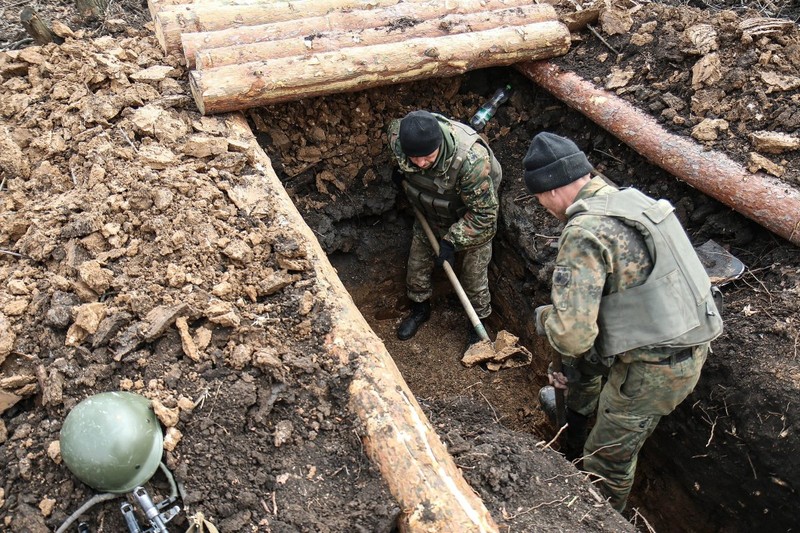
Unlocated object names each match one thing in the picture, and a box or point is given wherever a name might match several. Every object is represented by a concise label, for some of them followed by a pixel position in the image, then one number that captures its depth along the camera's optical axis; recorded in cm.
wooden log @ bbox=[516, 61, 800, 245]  373
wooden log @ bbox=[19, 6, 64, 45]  426
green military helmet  227
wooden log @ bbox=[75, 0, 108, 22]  486
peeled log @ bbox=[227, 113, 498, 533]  244
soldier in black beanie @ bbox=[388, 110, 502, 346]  418
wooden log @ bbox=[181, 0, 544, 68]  426
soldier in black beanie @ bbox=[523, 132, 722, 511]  290
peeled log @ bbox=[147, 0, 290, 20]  455
